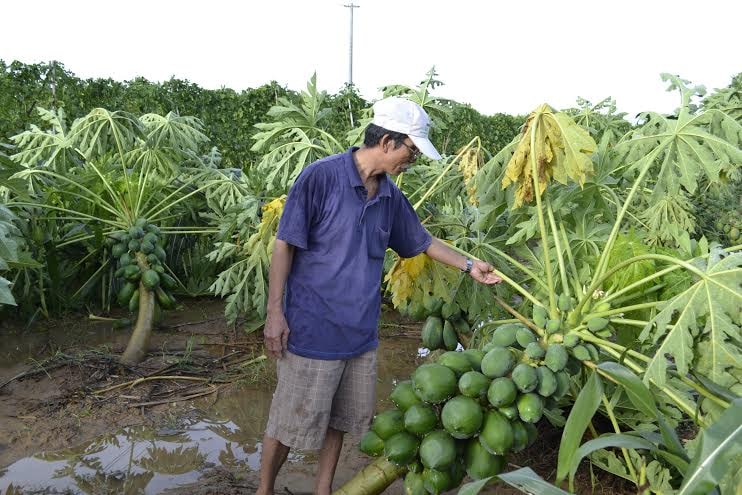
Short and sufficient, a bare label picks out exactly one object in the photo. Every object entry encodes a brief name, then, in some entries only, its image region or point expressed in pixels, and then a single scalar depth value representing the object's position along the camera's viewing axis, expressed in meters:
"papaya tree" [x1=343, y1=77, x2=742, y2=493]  2.09
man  2.50
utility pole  25.41
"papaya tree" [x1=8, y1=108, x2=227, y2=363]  5.05
